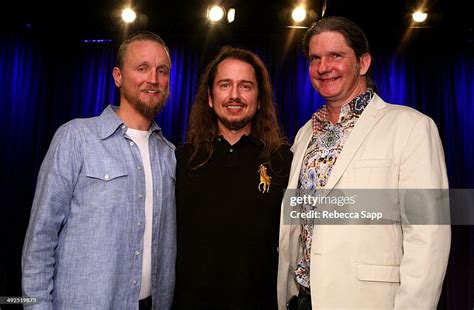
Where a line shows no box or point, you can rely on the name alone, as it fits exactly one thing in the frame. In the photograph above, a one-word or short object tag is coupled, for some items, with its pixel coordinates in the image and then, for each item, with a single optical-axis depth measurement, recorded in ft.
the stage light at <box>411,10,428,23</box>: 14.57
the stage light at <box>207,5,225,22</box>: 15.01
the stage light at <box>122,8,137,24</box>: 15.08
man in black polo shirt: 5.85
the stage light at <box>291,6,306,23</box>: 14.67
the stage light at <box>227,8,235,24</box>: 15.37
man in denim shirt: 5.08
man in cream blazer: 4.73
